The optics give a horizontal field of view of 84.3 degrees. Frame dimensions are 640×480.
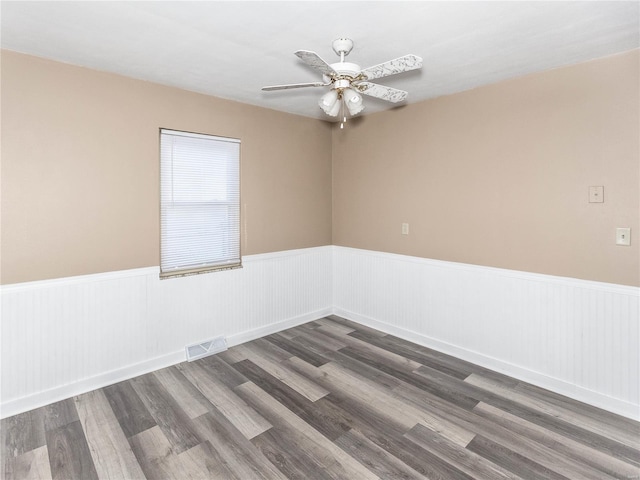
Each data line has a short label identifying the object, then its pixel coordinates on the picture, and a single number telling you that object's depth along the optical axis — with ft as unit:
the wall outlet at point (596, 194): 8.61
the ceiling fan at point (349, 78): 6.36
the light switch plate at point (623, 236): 8.29
